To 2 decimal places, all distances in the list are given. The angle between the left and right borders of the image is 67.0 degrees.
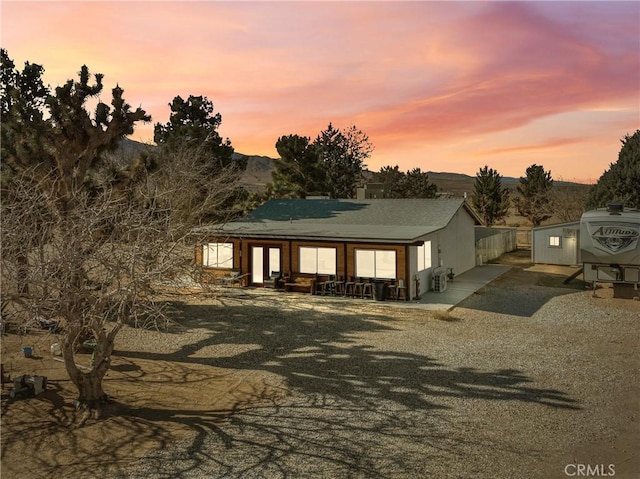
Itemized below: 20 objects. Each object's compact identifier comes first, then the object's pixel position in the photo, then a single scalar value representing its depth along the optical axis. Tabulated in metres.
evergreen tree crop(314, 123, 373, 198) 62.09
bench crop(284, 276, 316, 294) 23.58
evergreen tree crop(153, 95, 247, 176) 37.97
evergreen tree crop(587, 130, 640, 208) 39.84
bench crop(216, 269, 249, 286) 25.29
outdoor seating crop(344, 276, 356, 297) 22.78
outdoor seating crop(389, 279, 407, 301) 21.73
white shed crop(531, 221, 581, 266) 31.52
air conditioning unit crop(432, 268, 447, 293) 23.70
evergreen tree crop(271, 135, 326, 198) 48.06
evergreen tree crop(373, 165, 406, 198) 64.50
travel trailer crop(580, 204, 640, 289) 22.05
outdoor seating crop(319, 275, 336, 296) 23.17
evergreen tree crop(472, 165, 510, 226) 52.28
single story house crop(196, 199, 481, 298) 22.33
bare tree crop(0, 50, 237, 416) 9.45
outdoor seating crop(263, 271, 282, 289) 24.59
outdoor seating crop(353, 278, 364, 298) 22.62
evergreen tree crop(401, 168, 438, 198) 62.82
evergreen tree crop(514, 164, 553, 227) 53.81
